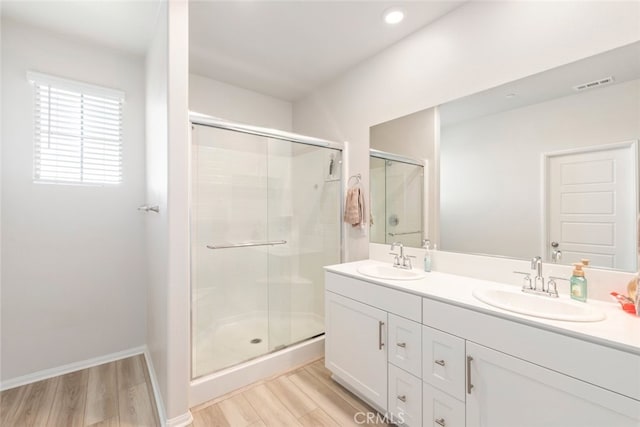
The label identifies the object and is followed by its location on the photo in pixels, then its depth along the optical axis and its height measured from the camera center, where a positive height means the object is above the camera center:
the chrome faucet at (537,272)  1.38 -0.29
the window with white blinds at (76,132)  2.00 +0.64
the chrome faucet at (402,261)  1.99 -0.35
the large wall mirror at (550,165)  1.22 +0.26
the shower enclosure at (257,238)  2.06 -0.21
